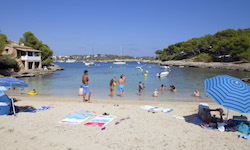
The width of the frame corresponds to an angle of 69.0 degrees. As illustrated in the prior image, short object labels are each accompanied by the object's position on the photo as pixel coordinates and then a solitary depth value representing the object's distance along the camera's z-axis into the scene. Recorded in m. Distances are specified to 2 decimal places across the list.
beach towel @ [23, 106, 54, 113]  8.08
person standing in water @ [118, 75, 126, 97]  12.65
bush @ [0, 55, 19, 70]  28.27
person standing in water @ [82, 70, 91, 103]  9.68
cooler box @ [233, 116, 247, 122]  6.18
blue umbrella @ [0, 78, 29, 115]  6.90
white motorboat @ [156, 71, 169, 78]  30.11
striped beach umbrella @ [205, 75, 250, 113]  4.96
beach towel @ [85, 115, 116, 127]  6.44
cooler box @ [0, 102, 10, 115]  7.23
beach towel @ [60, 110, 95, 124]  6.69
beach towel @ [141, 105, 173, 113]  8.41
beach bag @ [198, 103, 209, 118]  7.05
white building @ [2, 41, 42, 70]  33.06
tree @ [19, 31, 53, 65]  46.50
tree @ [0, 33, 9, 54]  27.48
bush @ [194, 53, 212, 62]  66.78
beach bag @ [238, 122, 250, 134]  5.74
